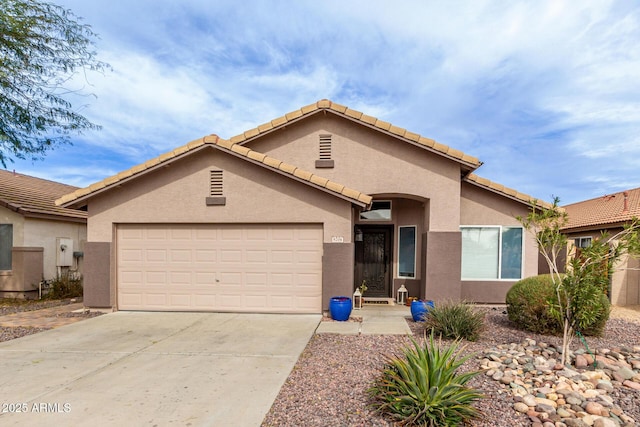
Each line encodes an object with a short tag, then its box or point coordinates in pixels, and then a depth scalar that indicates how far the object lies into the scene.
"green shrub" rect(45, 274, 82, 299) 13.17
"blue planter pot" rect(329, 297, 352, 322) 9.13
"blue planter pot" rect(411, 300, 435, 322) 9.06
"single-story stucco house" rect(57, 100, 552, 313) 9.84
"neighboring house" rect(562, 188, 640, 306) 12.54
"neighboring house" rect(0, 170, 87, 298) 12.91
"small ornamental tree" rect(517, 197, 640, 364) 5.55
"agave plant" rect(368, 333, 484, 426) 4.01
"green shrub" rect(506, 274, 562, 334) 7.70
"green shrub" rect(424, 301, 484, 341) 7.32
